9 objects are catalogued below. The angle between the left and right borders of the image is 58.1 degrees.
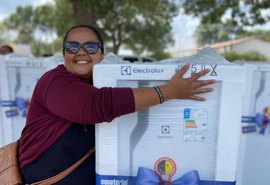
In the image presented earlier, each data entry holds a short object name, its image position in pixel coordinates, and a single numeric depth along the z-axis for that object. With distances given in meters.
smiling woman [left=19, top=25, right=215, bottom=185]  1.07
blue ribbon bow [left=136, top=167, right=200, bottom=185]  1.11
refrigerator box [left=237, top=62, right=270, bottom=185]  2.07
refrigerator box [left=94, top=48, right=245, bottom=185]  1.07
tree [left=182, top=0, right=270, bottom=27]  6.93
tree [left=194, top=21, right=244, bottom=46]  43.64
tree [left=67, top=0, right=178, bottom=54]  10.68
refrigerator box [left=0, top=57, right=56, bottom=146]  2.77
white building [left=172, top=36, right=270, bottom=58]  36.31
